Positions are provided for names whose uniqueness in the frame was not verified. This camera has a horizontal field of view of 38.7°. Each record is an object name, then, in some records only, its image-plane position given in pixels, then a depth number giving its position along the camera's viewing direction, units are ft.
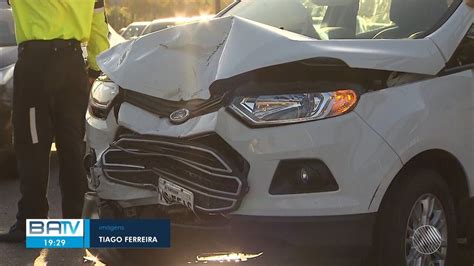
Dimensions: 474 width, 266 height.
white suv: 9.53
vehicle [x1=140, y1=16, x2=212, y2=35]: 35.85
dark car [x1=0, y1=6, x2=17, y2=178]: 20.18
